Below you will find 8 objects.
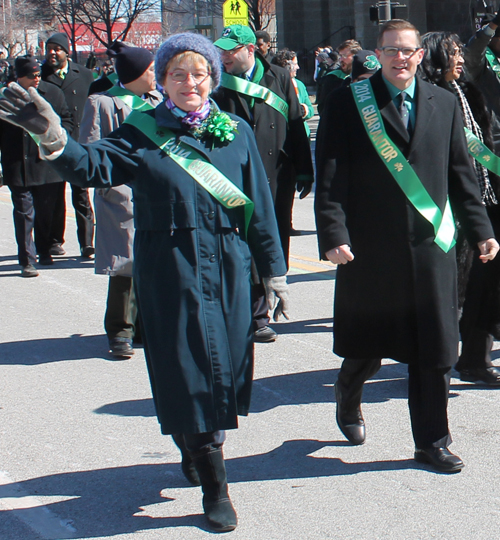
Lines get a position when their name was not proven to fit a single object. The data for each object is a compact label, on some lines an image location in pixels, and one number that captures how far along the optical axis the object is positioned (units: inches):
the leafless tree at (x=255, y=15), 1518.2
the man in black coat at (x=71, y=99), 386.0
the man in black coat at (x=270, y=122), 248.5
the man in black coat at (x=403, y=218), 160.9
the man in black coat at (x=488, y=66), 212.1
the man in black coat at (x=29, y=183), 355.6
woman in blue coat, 145.7
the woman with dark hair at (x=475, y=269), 196.5
